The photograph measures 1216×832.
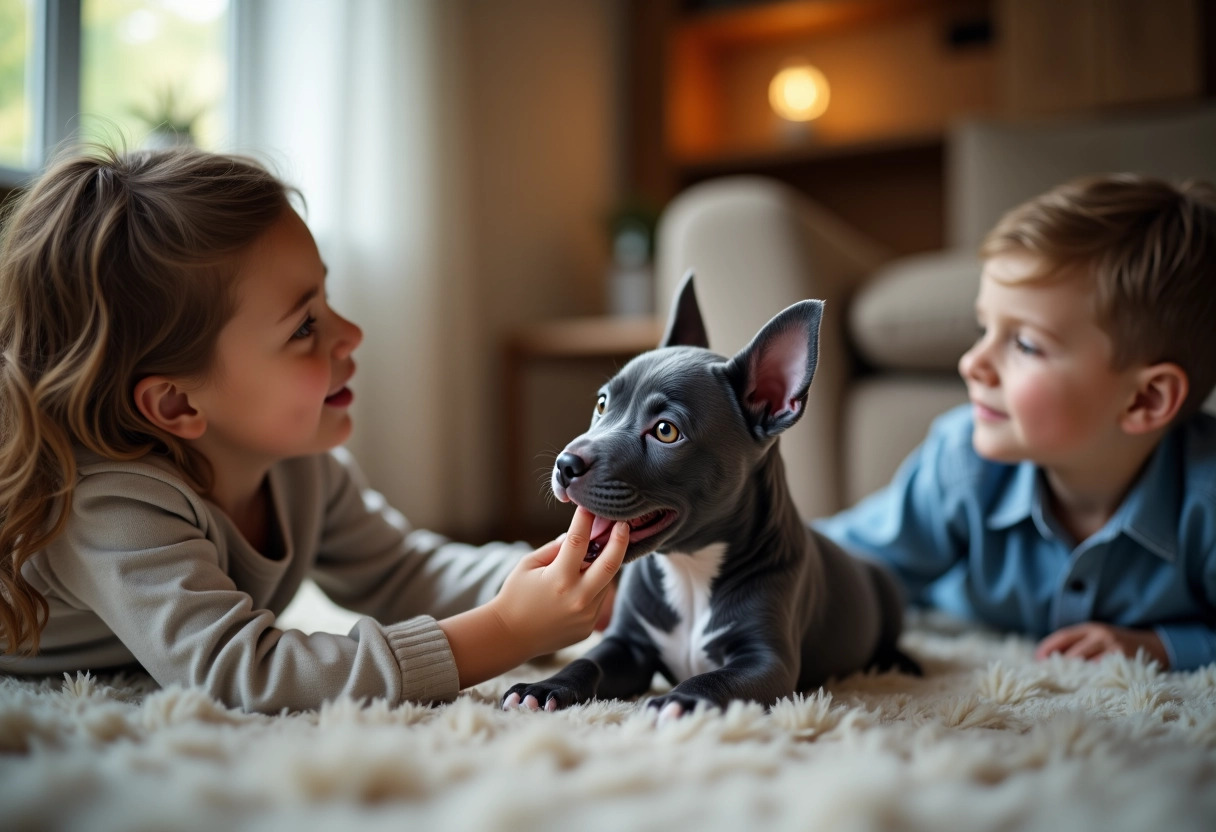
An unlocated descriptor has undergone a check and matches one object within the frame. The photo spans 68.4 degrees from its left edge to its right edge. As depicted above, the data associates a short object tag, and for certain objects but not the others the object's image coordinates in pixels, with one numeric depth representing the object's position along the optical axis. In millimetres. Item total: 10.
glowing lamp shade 3387
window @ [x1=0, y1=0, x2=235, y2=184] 1880
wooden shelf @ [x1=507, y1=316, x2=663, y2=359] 2539
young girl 780
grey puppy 746
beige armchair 1611
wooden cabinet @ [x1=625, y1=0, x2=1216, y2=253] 3184
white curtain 2322
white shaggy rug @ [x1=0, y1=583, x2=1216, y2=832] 521
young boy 1079
